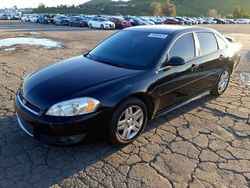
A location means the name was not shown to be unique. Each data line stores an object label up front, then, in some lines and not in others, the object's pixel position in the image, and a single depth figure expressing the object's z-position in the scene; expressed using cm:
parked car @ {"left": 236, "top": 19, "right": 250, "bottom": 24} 4597
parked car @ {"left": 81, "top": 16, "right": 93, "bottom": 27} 2541
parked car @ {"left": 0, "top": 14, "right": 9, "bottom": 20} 4329
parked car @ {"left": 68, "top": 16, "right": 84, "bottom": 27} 2618
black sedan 235
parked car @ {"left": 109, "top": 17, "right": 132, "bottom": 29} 2398
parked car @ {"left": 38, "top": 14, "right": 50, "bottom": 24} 3146
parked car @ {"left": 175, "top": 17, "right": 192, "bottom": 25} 3431
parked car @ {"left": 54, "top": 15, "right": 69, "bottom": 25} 2797
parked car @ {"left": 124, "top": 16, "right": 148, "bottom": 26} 2648
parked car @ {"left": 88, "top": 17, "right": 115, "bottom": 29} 2251
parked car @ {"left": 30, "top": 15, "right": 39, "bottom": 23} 3423
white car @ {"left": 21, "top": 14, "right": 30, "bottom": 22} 3752
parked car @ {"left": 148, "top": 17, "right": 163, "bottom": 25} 3143
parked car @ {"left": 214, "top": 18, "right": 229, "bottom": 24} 4259
